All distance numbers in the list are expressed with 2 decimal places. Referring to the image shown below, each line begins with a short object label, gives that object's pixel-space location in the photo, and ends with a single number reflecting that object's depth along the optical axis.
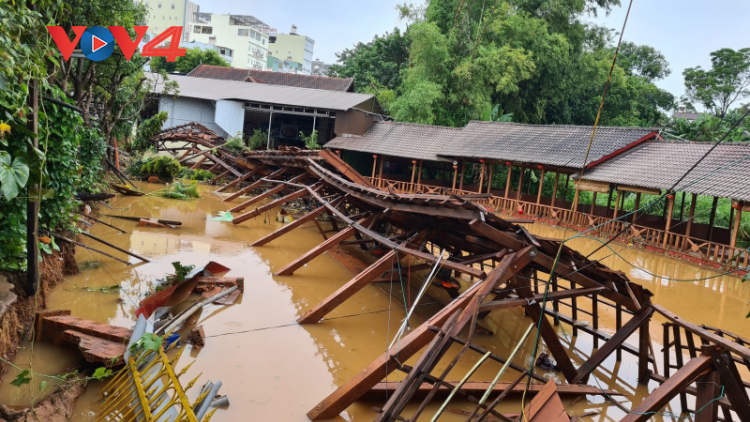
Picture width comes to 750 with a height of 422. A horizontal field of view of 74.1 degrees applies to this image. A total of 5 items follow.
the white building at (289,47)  77.38
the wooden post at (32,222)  4.96
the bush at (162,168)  19.98
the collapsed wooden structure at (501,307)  3.99
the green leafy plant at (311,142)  27.69
